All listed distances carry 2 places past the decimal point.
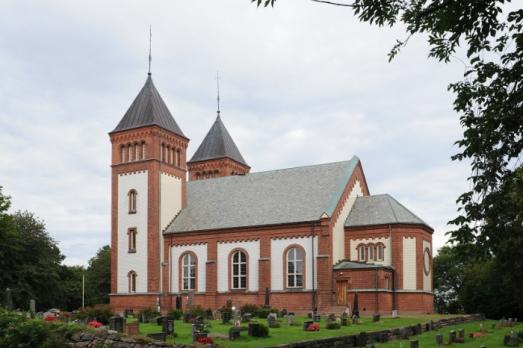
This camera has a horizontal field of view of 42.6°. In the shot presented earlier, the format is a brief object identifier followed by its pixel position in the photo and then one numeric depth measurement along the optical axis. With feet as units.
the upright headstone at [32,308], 87.01
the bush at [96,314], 101.09
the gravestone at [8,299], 104.34
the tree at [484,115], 38.93
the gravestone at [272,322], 99.76
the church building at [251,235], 141.49
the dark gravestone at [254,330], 83.51
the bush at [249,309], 124.16
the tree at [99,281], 242.58
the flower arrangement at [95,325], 78.87
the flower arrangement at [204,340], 73.32
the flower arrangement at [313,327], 94.94
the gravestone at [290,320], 106.01
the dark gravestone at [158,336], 72.18
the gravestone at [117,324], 79.40
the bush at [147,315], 113.60
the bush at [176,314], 121.08
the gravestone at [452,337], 90.58
